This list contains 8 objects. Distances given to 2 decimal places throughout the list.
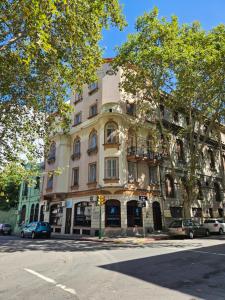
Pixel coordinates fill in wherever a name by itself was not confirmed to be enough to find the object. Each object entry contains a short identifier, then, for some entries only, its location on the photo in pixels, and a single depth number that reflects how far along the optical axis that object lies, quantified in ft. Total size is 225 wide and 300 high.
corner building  78.23
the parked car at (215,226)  81.92
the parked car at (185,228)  67.62
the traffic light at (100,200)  66.18
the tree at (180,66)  65.41
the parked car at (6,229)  105.81
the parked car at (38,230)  78.84
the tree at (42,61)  30.96
